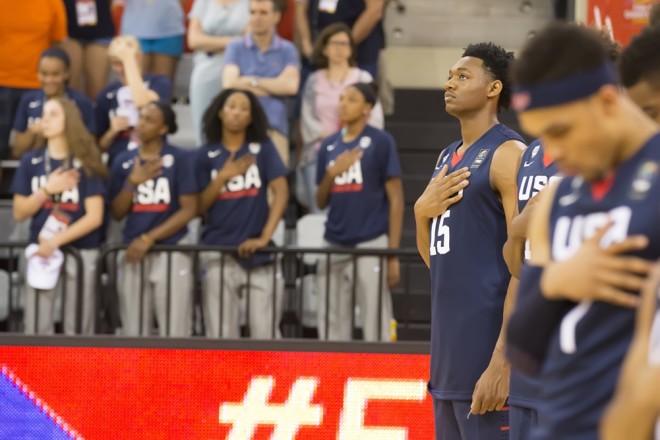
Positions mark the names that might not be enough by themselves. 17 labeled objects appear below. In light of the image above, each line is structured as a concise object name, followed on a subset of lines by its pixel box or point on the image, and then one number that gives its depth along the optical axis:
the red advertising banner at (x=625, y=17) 16.37
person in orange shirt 20.23
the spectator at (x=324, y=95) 19.42
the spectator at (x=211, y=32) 20.39
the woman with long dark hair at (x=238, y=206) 17.22
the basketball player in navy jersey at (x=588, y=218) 5.82
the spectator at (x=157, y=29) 21.06
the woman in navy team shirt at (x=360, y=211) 17.12
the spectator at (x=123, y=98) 19.44
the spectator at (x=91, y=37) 21.30
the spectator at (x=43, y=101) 18.80
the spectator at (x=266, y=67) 19.53
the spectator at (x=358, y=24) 20.83
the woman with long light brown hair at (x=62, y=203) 17.23
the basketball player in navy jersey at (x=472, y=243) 10.40
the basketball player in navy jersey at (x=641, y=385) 5.25
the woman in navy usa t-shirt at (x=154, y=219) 17.19
